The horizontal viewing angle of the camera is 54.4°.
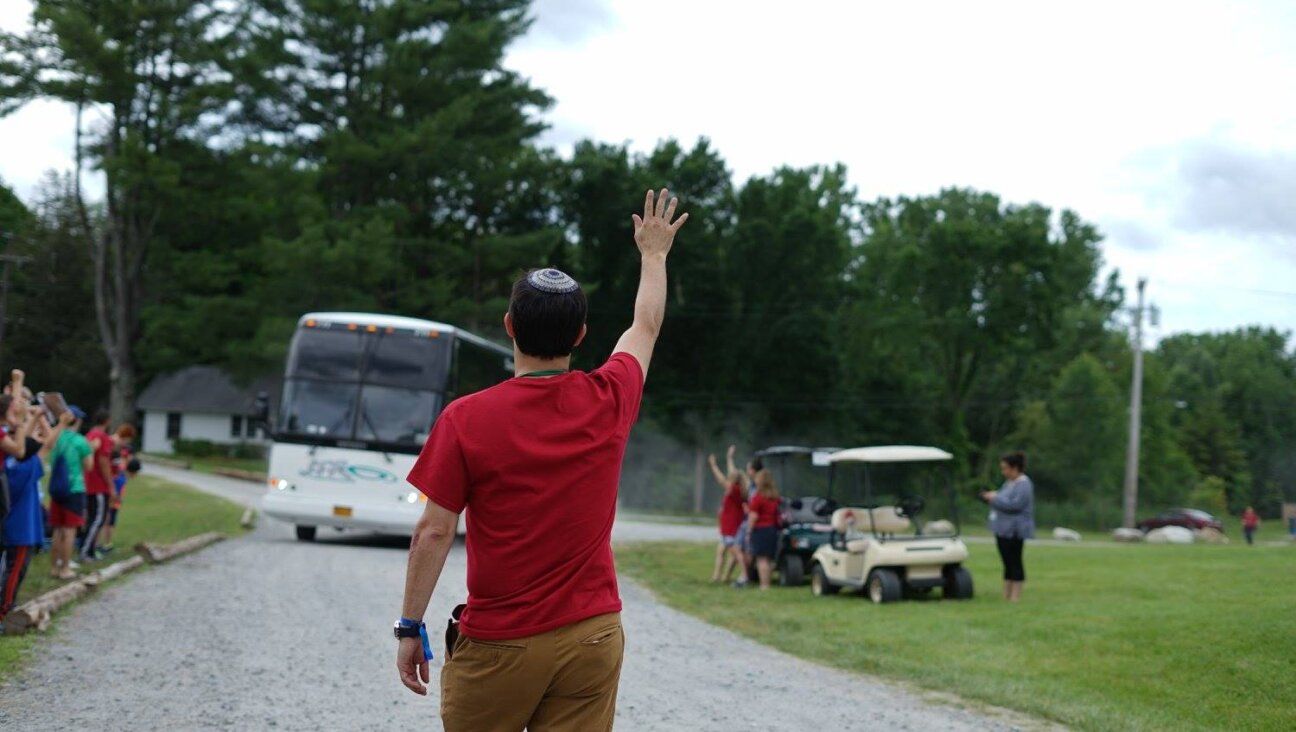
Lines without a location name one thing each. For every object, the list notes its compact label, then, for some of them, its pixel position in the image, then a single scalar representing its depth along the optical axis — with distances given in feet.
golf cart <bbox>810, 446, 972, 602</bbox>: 54.60
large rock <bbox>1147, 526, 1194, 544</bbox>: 129.08
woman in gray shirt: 51.34
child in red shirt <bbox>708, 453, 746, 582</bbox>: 62.95
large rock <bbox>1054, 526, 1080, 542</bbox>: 141.90
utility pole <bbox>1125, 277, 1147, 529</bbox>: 151.43
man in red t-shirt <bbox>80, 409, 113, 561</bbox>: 54.44
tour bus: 72.13
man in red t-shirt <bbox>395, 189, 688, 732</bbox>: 11.48
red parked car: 195.65
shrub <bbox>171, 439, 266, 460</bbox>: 208.85
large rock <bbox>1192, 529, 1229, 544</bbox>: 133.44
